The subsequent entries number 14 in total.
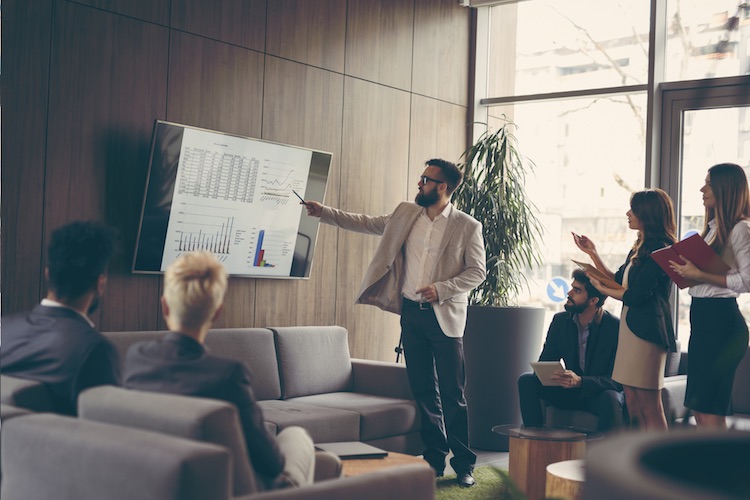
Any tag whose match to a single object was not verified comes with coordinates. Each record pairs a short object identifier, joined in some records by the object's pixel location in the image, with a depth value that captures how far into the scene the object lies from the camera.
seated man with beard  4.46
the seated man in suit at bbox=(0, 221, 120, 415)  2.25
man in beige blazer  4.61
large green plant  5.94
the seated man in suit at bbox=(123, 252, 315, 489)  2.00
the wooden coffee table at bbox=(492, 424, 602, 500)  3.87
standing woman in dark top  3.81
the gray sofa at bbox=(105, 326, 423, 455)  4.38
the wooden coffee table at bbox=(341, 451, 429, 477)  3.06
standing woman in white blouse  3.60
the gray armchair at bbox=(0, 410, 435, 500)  1.66
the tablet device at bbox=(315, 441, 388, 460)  3.23
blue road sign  6.53
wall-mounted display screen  4.54
